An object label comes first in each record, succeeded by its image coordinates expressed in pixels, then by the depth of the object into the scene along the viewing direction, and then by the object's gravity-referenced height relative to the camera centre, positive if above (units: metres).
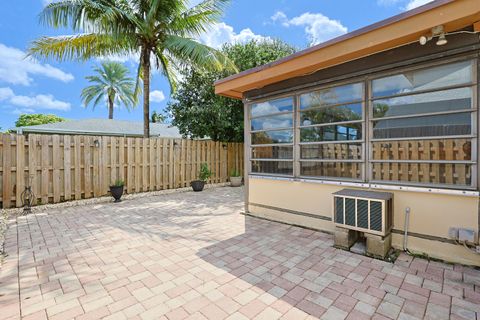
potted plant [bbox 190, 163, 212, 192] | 8.87 -0.85
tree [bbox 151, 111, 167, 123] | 33.60 +6.04
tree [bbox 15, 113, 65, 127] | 30.81 +5.37
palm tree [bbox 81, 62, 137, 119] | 21.20 +6.77
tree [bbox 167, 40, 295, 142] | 10.34 +2.51
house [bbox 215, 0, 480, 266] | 2.82 +0.38
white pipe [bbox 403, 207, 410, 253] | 3.28 -1.02
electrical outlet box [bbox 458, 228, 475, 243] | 2.72 -0.96
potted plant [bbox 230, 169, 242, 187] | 10.24 -0.98
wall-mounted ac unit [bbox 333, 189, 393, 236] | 3.08 -0.78
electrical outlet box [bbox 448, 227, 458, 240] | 2.86 -0.98
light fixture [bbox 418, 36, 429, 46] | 2.67 +1.36
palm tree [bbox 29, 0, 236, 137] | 7.07 +4.25
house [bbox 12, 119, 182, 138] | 11.81 +1.77
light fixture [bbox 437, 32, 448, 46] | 2.63 +1.37
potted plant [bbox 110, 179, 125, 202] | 6.90 -1.00
